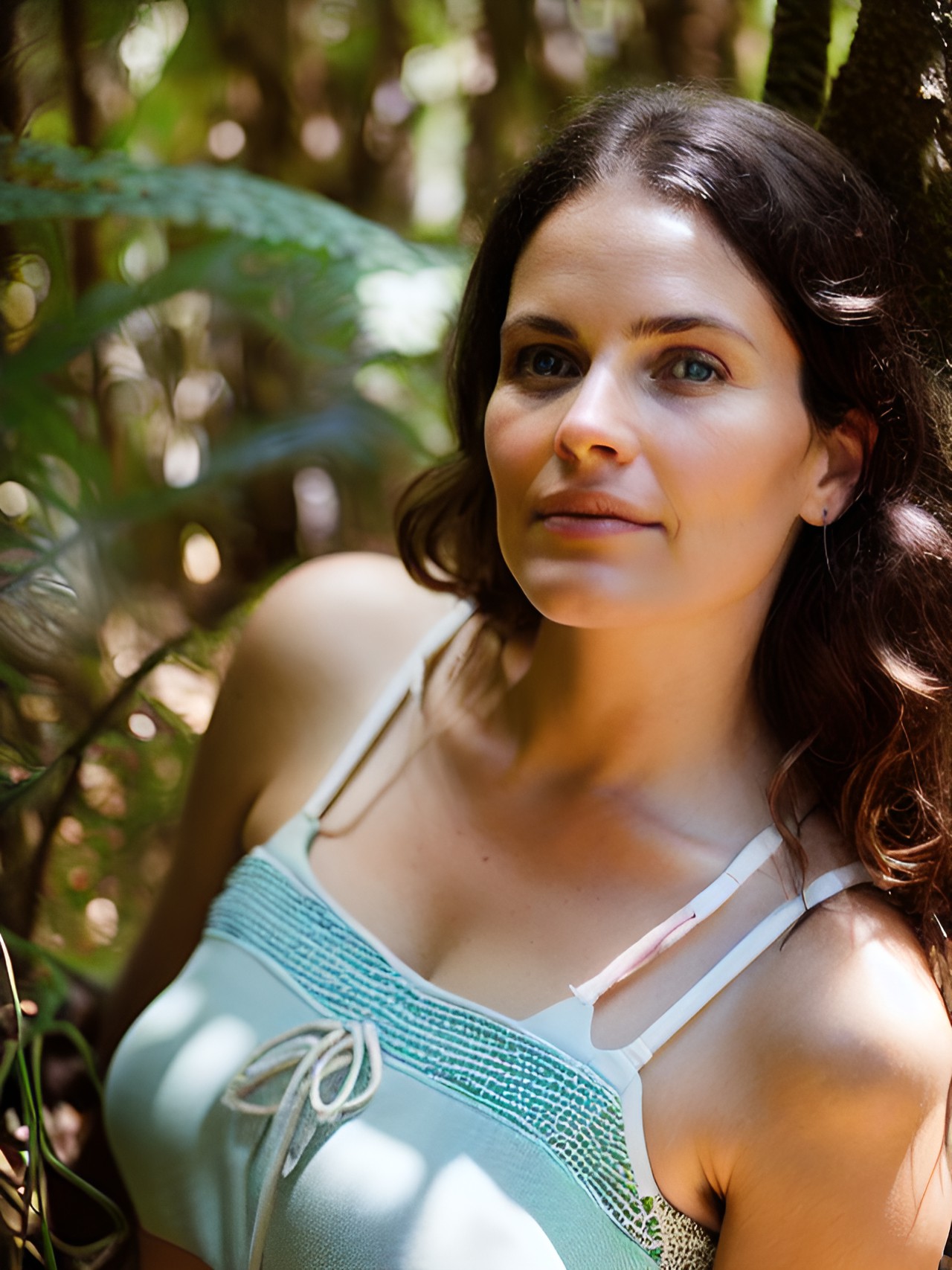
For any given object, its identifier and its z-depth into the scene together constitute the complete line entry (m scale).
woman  1.24
